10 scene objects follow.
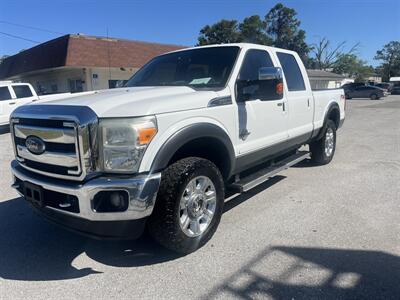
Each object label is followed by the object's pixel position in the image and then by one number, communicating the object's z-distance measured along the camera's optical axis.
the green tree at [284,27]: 66.31
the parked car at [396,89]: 48.78
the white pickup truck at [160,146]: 2.78
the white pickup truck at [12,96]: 12.83
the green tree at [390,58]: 97.62
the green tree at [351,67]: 80.69
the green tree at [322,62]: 76.31
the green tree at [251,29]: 50.16
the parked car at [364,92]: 36.56
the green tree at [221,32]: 45.44
